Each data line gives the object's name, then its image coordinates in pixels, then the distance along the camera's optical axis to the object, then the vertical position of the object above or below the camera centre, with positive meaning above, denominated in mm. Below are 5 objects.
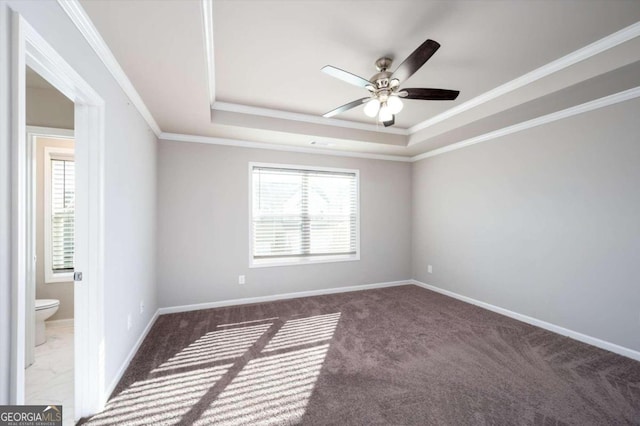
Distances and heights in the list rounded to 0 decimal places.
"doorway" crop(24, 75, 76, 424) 2221 -385
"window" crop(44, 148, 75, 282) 3348 +20
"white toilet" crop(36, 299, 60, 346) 2785 -1019
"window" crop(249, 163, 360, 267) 4168 +9
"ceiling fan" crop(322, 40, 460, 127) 2020 +1064
